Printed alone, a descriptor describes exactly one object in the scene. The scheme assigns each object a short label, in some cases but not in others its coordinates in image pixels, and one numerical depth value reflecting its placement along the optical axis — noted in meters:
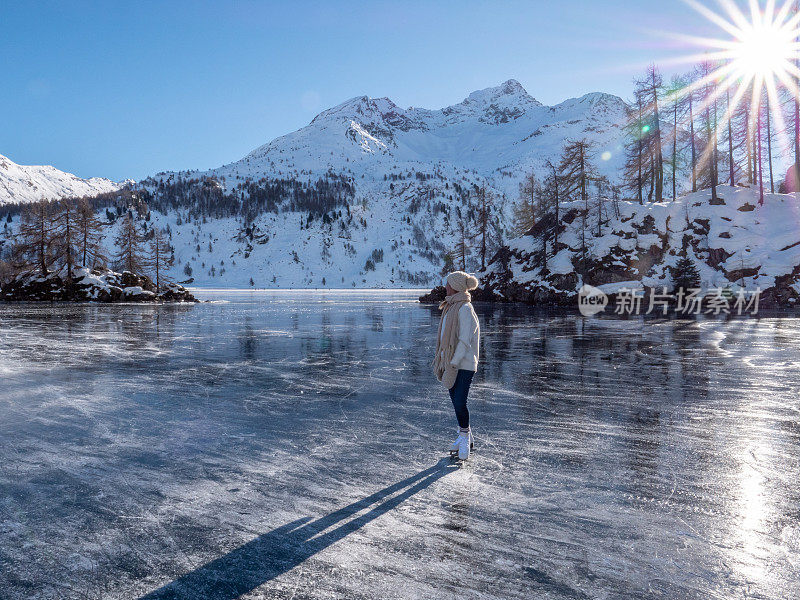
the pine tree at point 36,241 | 49.81
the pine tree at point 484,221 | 52.59
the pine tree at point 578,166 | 45.59
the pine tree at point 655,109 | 42.72
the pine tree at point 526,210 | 53.85
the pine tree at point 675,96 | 42.12
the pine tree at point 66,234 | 49.41
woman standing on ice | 5.31
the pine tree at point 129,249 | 56.68
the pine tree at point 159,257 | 59.69
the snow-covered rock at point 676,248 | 33.66
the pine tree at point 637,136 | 43.12
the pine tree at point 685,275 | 34.88
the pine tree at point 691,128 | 41.56
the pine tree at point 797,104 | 34.97
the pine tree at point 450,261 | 56.77
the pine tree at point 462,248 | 53.10
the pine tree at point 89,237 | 51.75
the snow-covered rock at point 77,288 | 46.97
